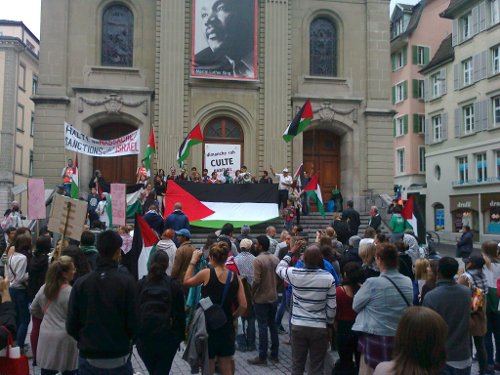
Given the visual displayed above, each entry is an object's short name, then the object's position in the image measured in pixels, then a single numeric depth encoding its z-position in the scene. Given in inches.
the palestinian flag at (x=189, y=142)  738.6
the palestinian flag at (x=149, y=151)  692.8
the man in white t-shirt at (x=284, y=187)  749.3
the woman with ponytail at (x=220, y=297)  241.3
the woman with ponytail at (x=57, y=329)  212.5
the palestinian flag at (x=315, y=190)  730.8
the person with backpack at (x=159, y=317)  215.2
